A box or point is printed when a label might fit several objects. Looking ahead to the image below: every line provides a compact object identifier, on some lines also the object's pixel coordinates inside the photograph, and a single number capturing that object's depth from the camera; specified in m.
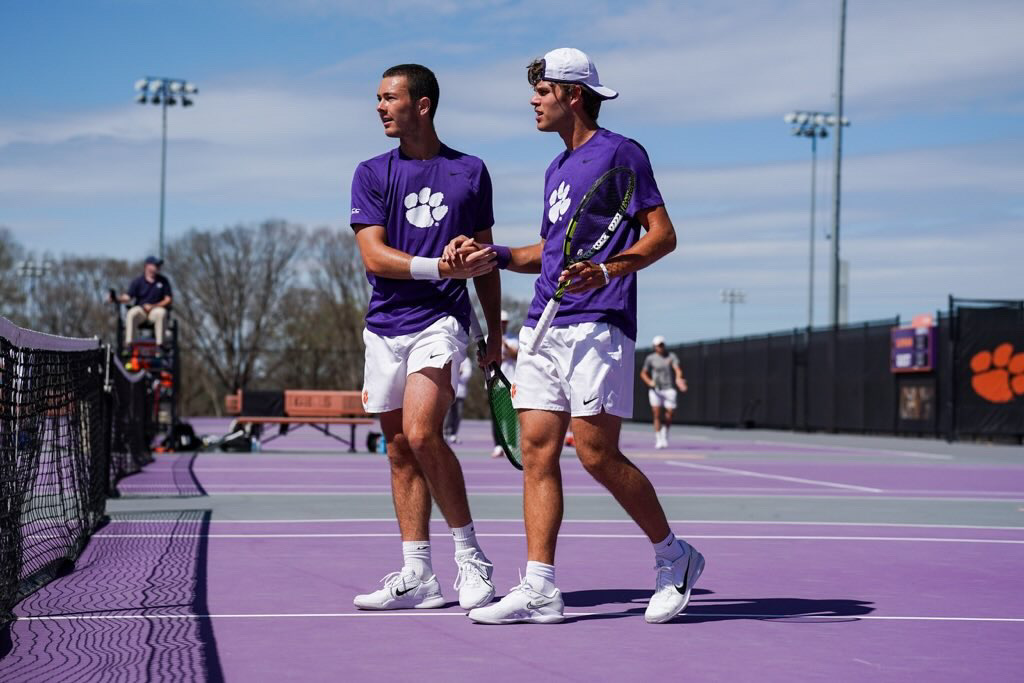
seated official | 20.84
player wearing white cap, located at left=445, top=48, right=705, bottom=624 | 5.63
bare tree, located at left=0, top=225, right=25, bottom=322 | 65.12
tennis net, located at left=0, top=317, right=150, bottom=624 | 6.15
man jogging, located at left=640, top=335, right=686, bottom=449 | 25.27
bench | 22.78
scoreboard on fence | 31.05
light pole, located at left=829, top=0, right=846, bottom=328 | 40.66
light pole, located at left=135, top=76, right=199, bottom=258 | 54.44
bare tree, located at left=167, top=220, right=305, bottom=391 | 68.38
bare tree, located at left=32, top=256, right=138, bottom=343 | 68.25
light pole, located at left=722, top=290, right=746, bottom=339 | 98.06
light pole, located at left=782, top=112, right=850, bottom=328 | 59.53
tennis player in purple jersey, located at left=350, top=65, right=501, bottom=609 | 5.96
